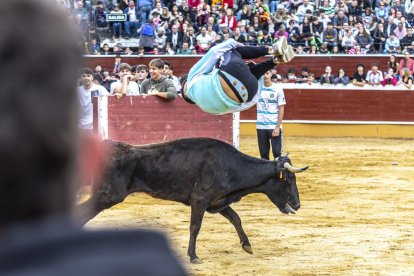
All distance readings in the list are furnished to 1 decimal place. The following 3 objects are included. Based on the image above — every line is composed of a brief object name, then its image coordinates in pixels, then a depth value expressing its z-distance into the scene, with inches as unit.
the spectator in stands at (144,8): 983.6
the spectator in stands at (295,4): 984.9
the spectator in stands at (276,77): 751.7
